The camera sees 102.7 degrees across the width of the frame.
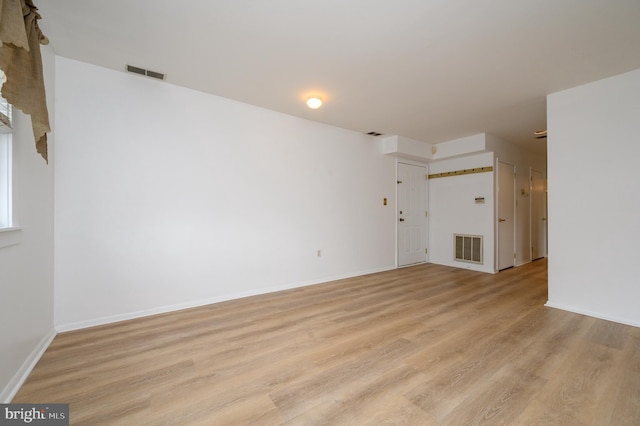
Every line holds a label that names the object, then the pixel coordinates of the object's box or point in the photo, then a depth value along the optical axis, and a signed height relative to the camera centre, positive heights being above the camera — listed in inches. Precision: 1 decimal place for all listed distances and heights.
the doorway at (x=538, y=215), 230.5 -1.7
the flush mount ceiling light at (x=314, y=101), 124.6 +54.8
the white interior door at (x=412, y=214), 208.5 -0.6
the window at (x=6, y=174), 62.5 +9.8
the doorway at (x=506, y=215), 192.2 -1.4
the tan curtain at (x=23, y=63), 45.8 +30.0
